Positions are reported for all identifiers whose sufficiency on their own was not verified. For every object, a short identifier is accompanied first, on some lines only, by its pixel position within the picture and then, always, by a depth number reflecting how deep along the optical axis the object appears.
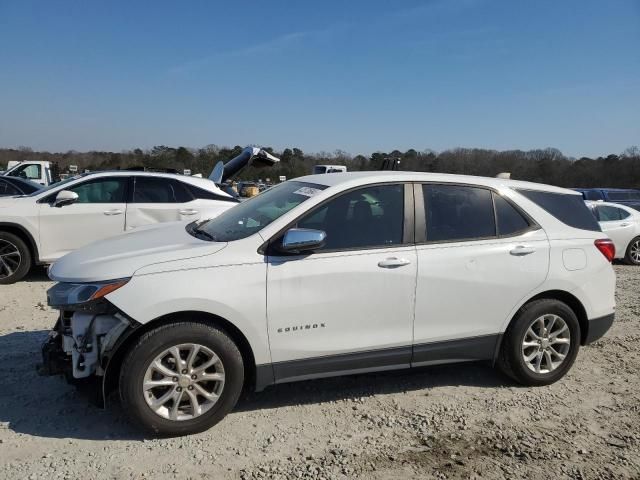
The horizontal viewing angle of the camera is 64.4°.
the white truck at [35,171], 21.12
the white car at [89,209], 7.20
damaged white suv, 3.23
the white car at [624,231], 10.97
